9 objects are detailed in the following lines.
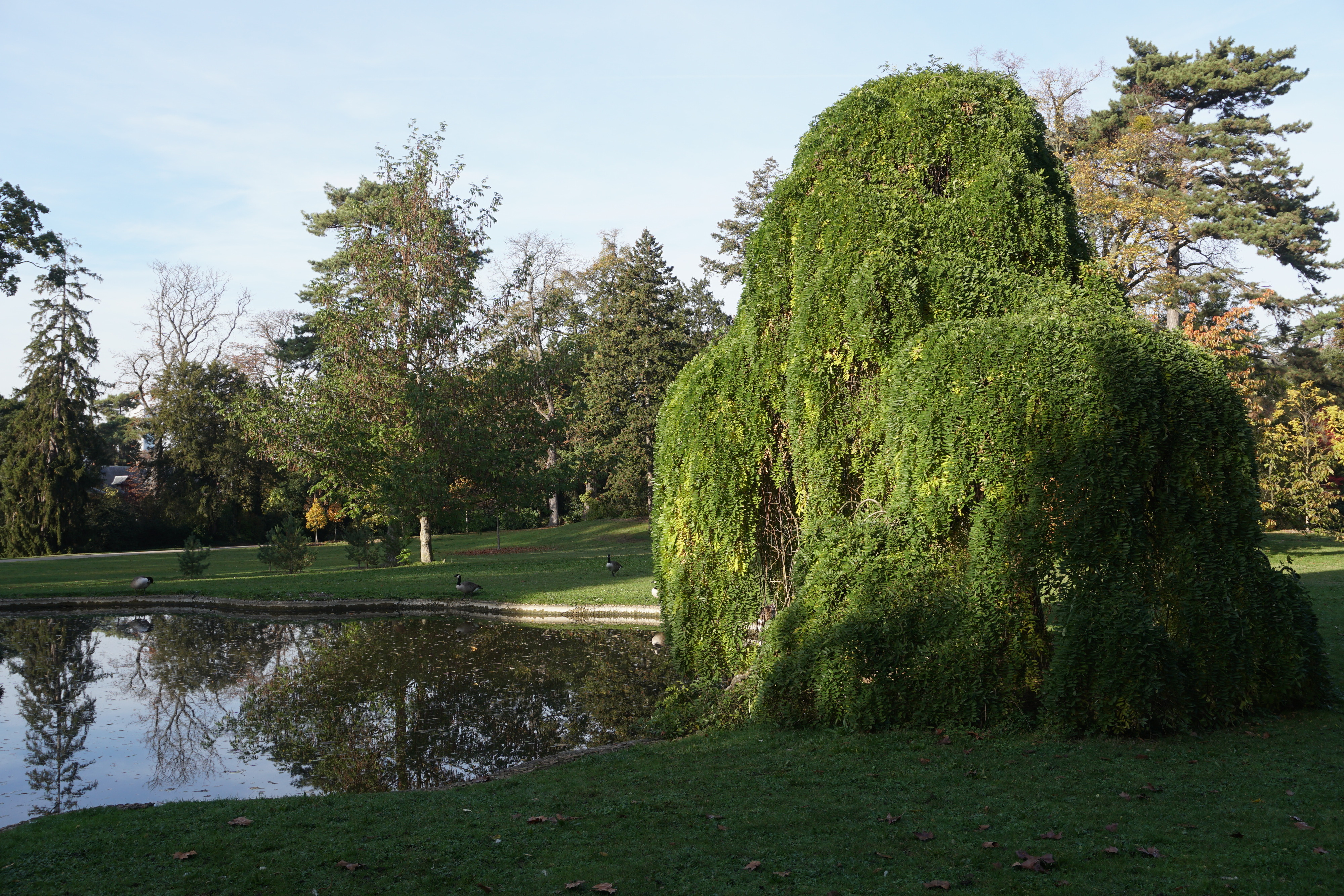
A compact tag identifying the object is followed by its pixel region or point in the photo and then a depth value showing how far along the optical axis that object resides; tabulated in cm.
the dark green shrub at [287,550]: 2564
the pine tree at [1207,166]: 2900
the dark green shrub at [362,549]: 2689
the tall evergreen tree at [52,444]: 3791
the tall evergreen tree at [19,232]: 2050
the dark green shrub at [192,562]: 2464
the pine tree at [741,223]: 4775
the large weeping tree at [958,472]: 751
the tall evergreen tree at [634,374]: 4250
